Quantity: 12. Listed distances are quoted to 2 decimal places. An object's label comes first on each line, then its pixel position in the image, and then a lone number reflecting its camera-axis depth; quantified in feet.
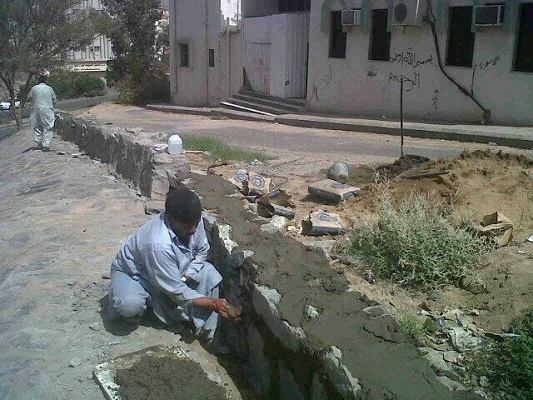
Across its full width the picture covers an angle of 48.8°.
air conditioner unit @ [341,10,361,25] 53.31
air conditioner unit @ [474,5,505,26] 42.85
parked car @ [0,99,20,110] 89.97
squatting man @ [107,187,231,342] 12.55
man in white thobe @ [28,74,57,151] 41.70
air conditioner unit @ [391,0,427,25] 47.88
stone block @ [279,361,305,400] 10.06
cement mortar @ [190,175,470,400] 8.34
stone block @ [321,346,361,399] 8.34
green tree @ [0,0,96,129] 65.26
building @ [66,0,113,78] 156.28
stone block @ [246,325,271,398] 11.37
